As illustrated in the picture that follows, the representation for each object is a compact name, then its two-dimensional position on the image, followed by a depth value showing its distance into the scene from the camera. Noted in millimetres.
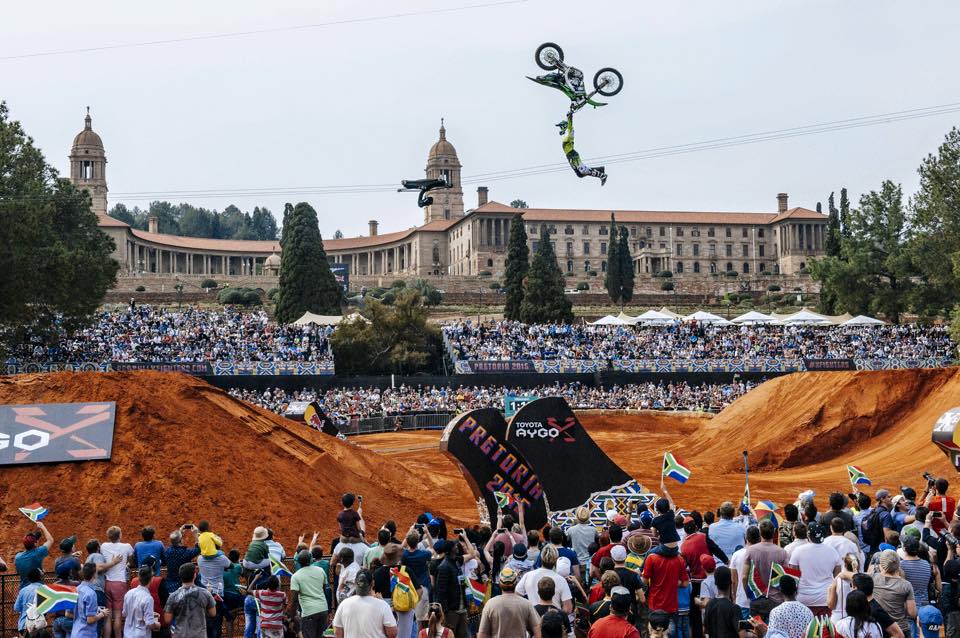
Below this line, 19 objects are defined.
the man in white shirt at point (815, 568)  10492
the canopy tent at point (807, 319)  71812
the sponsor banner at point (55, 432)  20047
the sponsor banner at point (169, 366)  53500
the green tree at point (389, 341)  62281
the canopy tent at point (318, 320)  70188
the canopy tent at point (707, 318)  71062
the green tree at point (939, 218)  64438
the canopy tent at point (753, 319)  72750
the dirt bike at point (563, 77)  22688
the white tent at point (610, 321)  73938
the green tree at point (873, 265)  78625
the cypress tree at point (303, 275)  82750
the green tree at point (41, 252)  50031
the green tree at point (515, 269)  88188
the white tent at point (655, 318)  72812
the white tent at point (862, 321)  71438
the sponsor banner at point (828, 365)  60750
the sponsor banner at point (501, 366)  58875
